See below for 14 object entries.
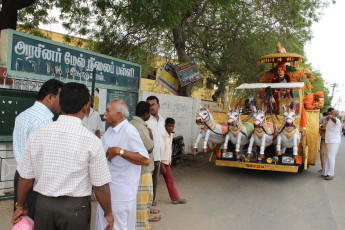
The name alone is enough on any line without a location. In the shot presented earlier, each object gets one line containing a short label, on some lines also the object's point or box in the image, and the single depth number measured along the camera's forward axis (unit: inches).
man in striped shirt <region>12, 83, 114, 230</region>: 78.2
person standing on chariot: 319.0
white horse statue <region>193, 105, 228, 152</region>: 248.7
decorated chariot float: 249.4
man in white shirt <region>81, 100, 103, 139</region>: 213.6
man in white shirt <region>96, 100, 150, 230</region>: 108.8
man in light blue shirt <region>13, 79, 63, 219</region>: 99.6
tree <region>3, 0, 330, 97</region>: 385.7
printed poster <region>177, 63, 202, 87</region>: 394.6
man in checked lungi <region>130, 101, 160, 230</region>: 134.3
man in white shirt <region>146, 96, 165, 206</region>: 163.5
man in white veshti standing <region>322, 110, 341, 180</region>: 292.0
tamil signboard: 189.8
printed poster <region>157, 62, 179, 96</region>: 390.6
